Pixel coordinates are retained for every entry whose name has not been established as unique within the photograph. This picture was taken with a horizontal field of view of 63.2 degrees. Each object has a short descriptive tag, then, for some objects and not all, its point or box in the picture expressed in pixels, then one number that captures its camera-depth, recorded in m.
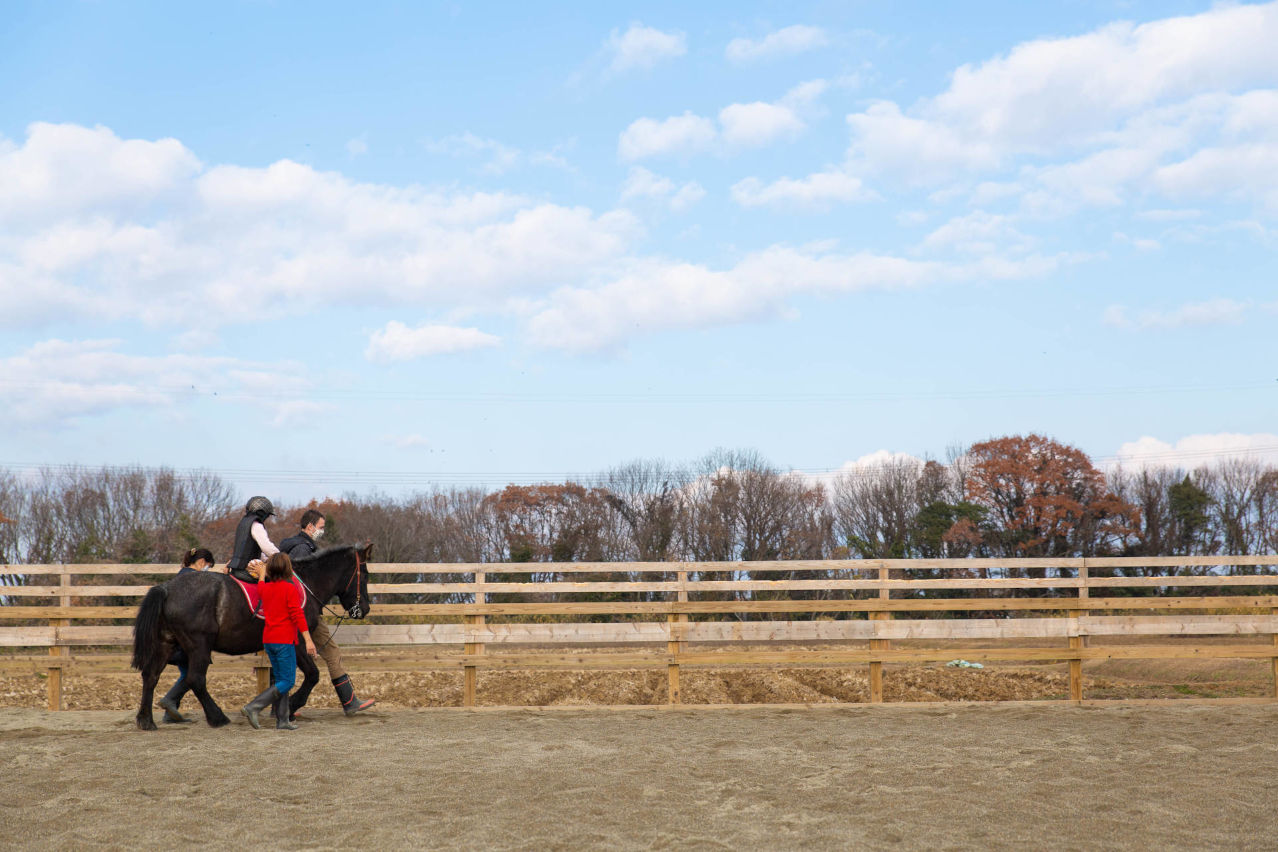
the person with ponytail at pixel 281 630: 8.45
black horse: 8.30
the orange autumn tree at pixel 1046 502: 40.25
